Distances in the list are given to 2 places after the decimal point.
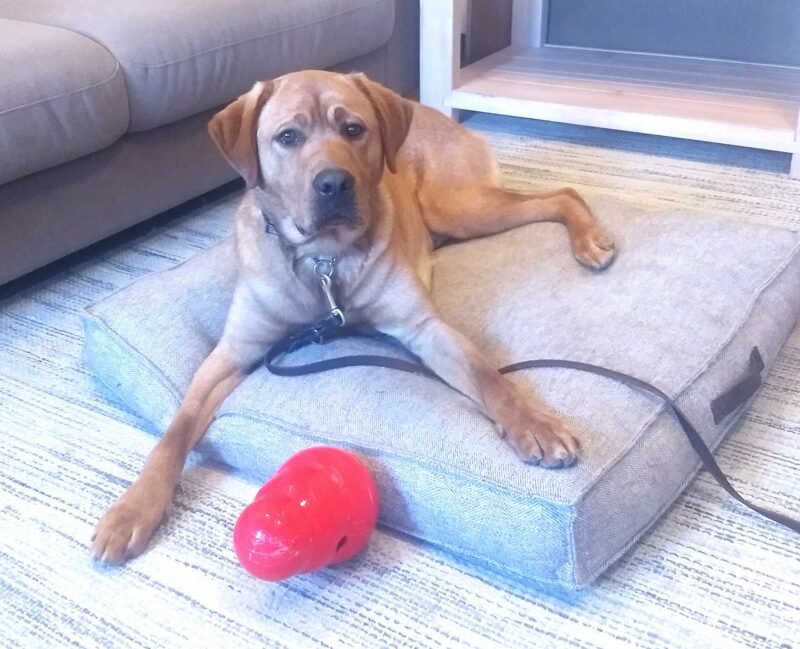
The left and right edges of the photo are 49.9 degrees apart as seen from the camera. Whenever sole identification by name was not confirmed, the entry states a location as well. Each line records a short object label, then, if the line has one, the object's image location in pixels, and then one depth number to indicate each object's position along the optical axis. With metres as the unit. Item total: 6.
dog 1.47
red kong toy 1.20
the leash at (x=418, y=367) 1.40
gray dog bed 1.28
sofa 2.06
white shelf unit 2.92
